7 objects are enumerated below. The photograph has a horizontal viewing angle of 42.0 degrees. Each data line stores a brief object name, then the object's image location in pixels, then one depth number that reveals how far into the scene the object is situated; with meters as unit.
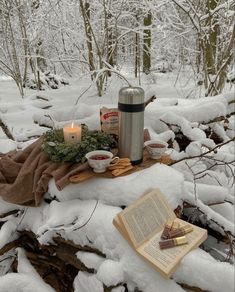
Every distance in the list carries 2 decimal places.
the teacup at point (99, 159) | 1.72
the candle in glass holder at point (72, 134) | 1.89
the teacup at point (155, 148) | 1.90
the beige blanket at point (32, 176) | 1.75
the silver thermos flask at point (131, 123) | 1.72
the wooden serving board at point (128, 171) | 1.70
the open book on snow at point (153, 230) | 1.35
